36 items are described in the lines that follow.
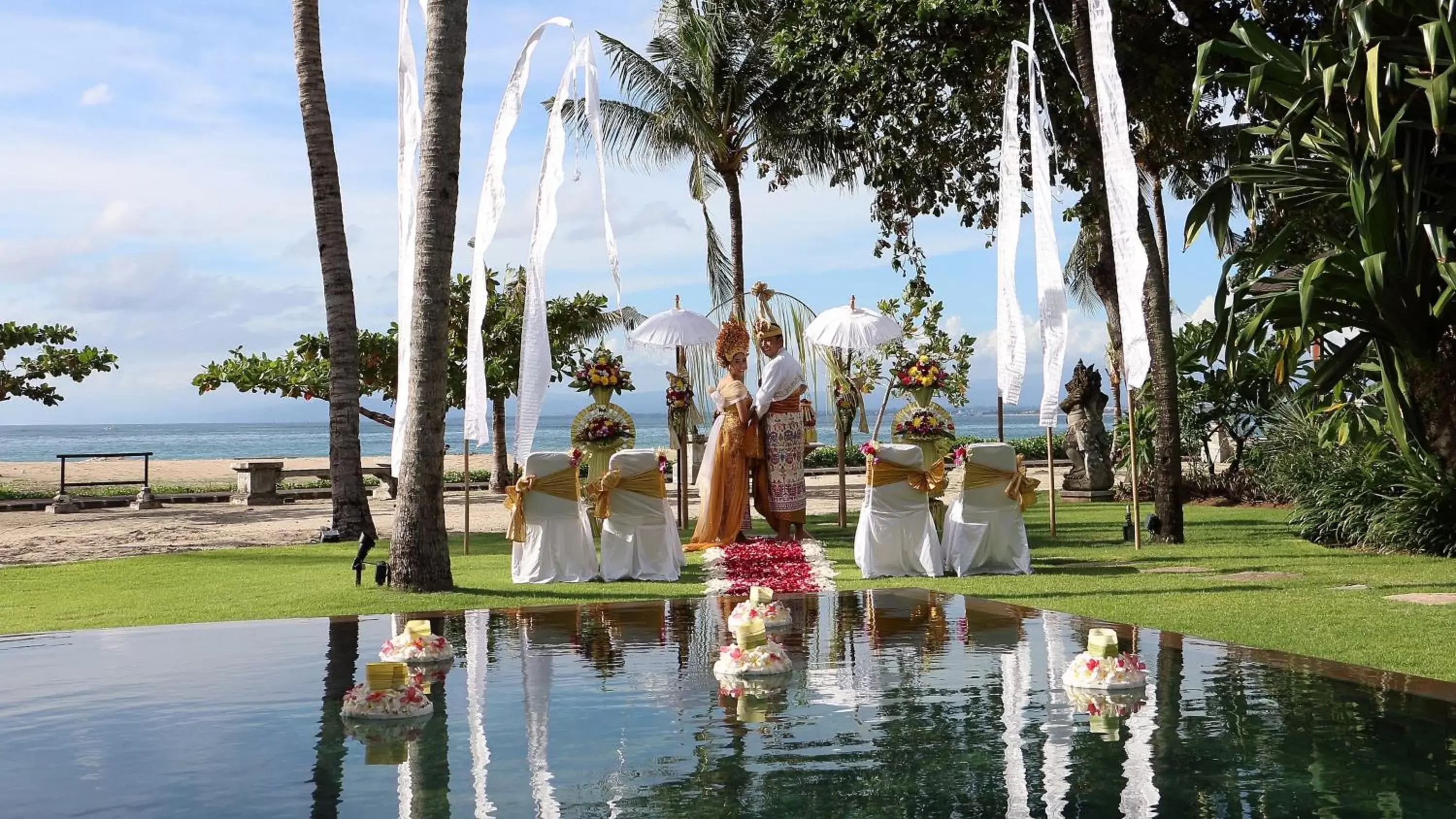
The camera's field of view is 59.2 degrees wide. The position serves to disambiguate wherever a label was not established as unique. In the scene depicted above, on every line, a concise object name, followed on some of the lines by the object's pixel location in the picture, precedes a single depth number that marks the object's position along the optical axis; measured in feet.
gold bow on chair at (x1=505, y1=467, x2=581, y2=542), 34.91
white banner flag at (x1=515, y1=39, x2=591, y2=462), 31.91
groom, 41.91
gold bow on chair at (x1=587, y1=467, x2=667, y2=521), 36.06
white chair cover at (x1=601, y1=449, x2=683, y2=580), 35.91
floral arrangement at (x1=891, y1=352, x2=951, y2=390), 44.29
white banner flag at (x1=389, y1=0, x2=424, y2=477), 32.81
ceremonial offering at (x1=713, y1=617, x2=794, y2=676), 19.26
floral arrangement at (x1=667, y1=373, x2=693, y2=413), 52.63
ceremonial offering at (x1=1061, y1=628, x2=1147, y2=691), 17.76
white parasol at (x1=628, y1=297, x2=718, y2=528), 51.93
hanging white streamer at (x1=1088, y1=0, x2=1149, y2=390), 33.04
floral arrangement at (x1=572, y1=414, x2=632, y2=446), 46.75
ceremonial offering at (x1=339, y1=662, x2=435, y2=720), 16.63
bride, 41.70
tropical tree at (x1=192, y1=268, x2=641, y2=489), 67.41
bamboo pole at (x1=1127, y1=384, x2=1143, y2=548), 37.03
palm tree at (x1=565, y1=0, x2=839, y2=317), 71.36
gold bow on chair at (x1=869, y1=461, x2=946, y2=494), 36.19
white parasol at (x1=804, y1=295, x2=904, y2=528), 48.70
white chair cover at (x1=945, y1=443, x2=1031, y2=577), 35.81
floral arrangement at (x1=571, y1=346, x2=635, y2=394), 48.11
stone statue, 61.62
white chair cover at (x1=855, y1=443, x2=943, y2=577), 35.76
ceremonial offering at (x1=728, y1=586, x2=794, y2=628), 23.36
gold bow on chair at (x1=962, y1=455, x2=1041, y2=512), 36.29
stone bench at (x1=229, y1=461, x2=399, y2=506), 73.92
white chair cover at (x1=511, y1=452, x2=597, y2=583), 35.24
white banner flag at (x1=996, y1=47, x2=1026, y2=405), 40.24
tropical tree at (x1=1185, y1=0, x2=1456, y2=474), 31.01
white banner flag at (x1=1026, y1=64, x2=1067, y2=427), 38.50
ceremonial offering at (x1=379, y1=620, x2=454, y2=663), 20.74
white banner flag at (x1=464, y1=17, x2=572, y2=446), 33.32
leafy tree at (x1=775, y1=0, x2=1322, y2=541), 45.68
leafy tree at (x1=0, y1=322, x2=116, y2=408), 71.97
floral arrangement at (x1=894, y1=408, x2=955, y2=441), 43.91
